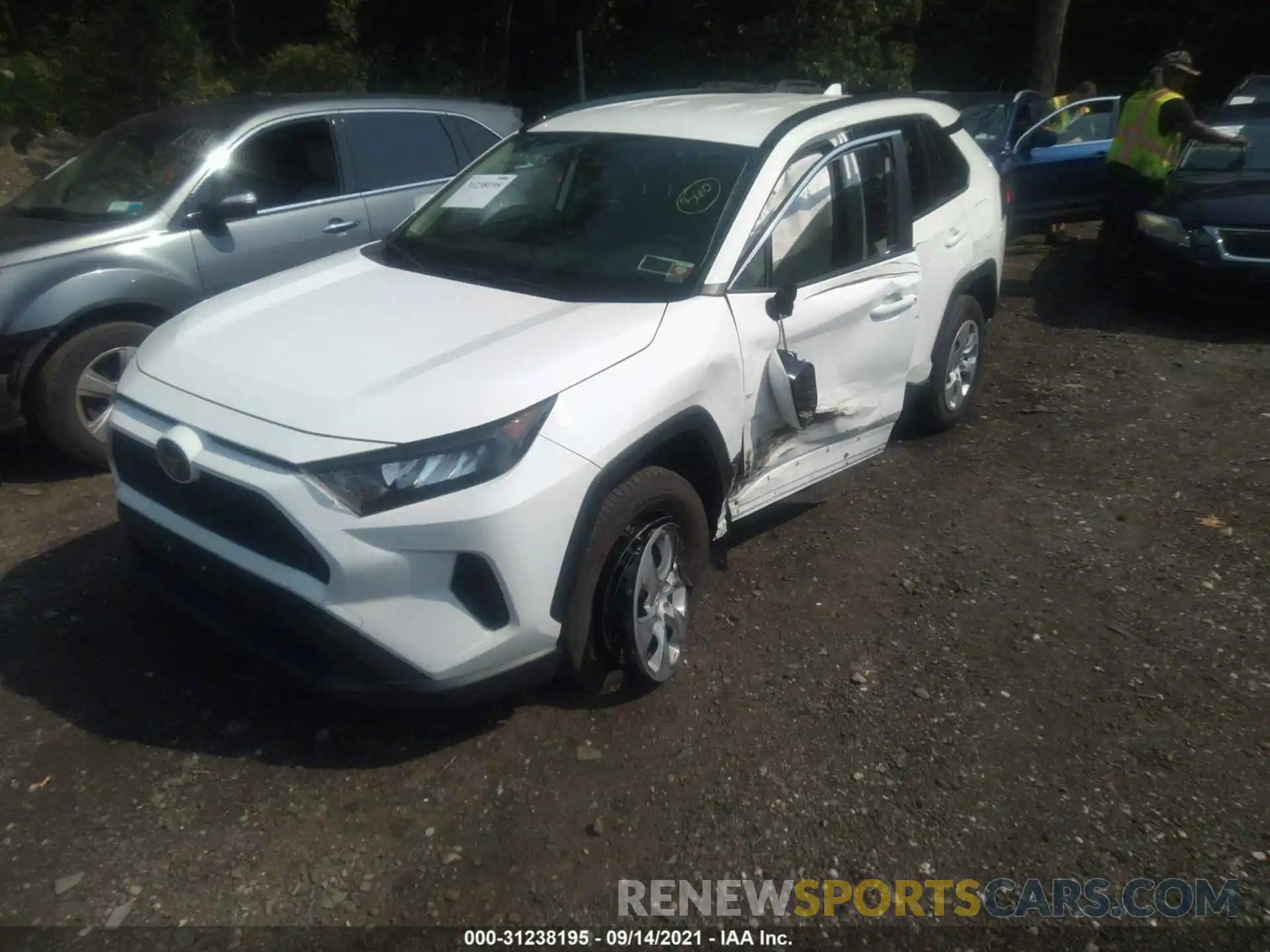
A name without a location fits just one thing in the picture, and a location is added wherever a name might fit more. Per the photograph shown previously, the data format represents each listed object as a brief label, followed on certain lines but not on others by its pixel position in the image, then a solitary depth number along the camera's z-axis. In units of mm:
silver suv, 5234
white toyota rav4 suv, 3061
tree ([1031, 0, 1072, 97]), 15578
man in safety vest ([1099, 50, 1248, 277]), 8664
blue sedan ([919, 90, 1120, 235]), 10547
